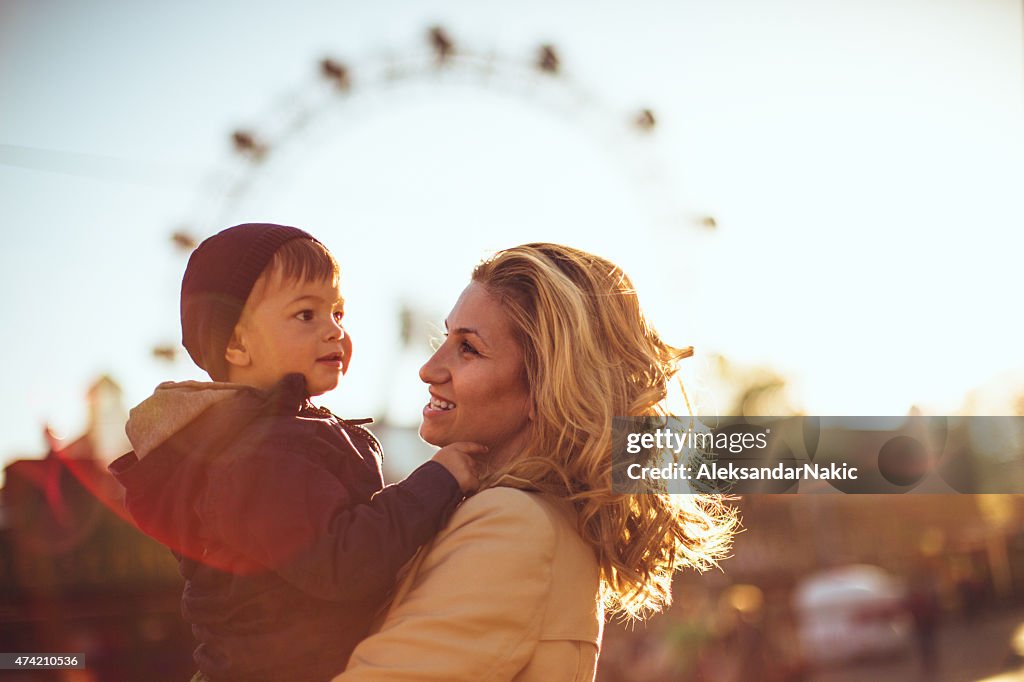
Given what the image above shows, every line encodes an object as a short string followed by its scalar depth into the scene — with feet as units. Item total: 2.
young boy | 6.91
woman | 6.93
